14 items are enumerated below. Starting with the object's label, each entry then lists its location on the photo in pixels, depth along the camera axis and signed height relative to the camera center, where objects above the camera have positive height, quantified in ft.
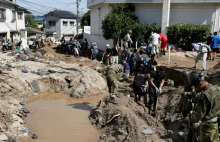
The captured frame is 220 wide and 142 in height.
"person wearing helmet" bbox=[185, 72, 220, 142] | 14.37 -4.25
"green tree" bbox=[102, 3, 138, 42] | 59.82 +2.52
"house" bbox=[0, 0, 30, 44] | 88.97 +4.87
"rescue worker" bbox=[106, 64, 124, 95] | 31.00 -5.86
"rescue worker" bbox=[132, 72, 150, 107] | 25.97 -5.04
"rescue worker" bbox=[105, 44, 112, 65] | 47.65 -3.89
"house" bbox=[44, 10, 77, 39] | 163.73 +7.61
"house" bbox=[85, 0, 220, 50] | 59.47 +6.14
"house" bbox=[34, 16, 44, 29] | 238.31 +12.93
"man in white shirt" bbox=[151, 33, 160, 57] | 46.03 -1.11
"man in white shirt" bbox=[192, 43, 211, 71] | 36.09 -2.10
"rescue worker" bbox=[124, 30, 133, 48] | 55.83 -0.98
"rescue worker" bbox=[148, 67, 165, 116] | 24.90 -4.67
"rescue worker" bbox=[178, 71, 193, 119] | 21.06 -5.33
